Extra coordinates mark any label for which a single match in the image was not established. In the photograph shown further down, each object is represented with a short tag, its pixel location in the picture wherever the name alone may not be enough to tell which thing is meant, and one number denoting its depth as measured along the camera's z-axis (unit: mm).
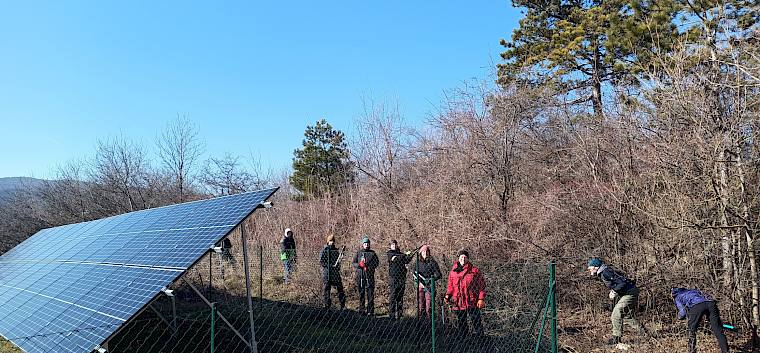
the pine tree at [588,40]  11438
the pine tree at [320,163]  21250
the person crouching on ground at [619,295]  7334
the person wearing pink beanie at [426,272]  8492
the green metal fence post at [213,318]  4168
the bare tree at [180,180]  24969
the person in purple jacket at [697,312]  6473
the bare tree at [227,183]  28850
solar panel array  4039
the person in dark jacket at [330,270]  9961
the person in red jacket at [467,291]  7305
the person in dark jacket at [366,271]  9508
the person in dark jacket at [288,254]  11867
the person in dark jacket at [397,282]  8938
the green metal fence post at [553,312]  6125
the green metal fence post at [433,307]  5836
